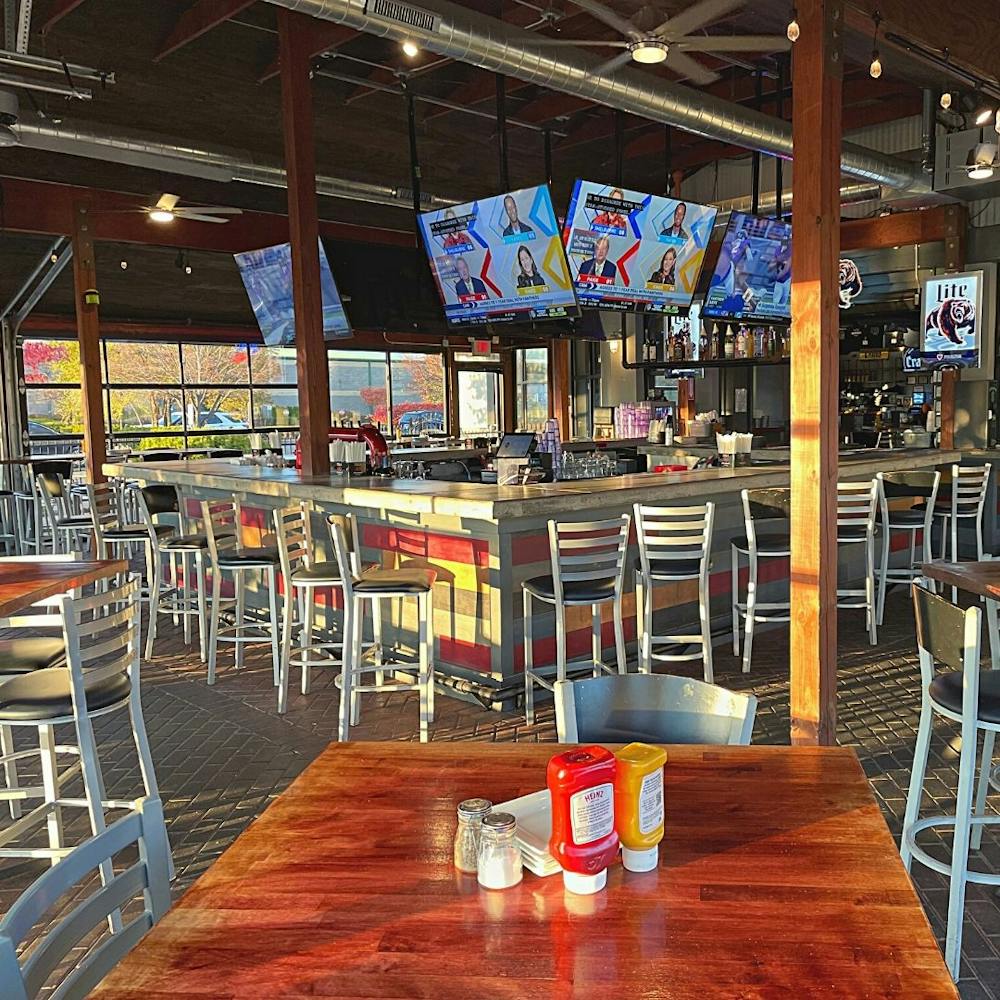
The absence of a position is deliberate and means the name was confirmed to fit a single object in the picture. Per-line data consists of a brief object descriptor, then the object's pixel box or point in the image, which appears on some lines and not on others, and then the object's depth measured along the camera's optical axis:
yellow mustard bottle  1.50
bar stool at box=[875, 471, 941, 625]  6.29
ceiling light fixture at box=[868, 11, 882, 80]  4.19
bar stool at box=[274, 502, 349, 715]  4.78
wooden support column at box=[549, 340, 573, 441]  13.53
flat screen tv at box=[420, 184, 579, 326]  6.46
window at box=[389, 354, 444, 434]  15.48
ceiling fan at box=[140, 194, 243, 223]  7.02
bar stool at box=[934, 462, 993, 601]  6.90
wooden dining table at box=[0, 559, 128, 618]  3.41
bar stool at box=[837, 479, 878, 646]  5.74
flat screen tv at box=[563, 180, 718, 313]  6.62
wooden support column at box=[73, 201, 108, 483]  8.90
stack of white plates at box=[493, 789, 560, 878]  1.51
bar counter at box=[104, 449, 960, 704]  4.91
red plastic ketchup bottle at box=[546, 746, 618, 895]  1.43
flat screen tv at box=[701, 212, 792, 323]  8.03
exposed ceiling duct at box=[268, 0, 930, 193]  4.45
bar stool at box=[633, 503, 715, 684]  4.82
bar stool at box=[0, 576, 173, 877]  2.90
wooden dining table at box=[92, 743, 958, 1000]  1.24
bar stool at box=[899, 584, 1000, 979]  2.55
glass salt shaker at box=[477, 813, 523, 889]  1.47
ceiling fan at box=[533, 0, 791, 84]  4.06
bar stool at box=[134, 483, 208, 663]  5.80
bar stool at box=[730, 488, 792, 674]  5.39
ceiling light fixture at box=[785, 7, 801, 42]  3.52
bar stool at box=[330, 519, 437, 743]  4.33
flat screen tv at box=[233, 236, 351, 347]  7.98
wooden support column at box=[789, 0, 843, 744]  3.53
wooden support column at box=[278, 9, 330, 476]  6.00
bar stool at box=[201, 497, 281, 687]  5.16
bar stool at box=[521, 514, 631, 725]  4.44
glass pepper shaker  1.53
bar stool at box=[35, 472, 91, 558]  8.14
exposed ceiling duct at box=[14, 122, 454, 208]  6.44
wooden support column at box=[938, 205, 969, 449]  9.47
